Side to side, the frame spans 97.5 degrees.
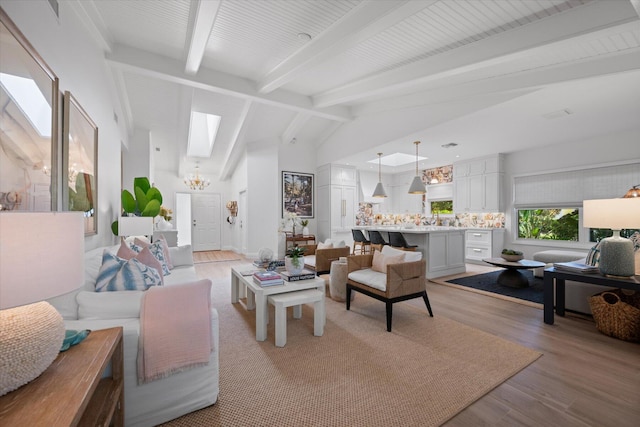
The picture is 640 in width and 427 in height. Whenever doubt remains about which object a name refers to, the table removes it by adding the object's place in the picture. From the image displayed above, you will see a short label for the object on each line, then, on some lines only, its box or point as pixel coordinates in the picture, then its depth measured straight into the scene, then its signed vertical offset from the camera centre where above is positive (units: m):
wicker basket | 2.49 -0.94
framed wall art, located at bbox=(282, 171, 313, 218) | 7.59 +0.50
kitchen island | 4.98 -0.66
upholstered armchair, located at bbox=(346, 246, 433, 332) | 2.84 -0.72
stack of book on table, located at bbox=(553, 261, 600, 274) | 2.73 -0.57
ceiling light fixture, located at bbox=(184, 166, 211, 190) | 8.09 +0.87
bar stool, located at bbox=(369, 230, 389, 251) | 5.59 -0.57
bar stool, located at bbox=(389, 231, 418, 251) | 5.05 -0.56
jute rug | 1.65 -1.19
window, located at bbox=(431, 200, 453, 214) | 7.83 +0.13
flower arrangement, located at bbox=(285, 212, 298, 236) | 4.11 -0.11
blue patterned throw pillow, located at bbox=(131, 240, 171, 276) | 3.21 -0.48
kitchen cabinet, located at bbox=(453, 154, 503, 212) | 6.36 +0.64
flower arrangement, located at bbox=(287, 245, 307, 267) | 3.00 -0.48
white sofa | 1.49 -0.92
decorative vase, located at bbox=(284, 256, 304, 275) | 3.00 -0.58
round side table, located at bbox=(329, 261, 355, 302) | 3.71 -0.93
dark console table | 2.44 -0.66
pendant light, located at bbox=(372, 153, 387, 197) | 6.78 +0.48
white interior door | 9.16 -0.32
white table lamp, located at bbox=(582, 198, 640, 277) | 2.36 -0.11
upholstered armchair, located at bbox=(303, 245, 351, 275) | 4.31 -0.72
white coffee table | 2.57 -0.75
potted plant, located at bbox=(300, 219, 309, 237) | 7.47 -0.47
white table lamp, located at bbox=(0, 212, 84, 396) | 0.72 -0.19
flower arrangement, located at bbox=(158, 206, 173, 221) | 7.03 -0.06
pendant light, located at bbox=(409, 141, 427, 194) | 5.89 +0.51
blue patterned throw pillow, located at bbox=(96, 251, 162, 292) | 1.93 -0.46
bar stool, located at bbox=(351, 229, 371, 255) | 6.07 -0.60
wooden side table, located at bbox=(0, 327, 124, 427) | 0.79 -0.58
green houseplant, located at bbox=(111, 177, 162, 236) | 4.04 +0.16
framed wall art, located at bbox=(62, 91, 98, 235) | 2.07 +0.42
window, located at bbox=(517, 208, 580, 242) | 5.66 -0.26
